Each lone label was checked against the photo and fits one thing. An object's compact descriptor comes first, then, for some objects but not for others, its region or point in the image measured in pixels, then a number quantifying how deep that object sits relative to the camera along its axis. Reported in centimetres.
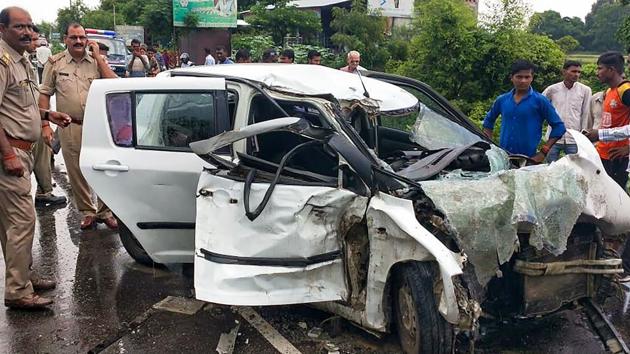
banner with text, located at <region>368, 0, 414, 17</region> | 2130
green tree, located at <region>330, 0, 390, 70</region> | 1884
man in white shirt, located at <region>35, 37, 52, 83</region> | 1974
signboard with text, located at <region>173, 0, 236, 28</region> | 2653
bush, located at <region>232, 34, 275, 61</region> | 2058
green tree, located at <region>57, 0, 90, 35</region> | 6175
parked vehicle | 1921
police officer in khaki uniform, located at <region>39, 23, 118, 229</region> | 541
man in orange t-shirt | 468
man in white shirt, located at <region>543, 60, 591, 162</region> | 559
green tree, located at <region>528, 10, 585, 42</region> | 4921
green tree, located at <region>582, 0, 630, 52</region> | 4478
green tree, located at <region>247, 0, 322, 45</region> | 2222
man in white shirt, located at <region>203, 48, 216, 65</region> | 1518
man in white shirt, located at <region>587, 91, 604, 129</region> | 525
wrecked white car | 283
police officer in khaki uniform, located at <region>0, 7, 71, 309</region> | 369
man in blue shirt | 456
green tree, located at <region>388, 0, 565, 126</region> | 1068
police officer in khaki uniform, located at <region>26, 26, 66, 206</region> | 643
